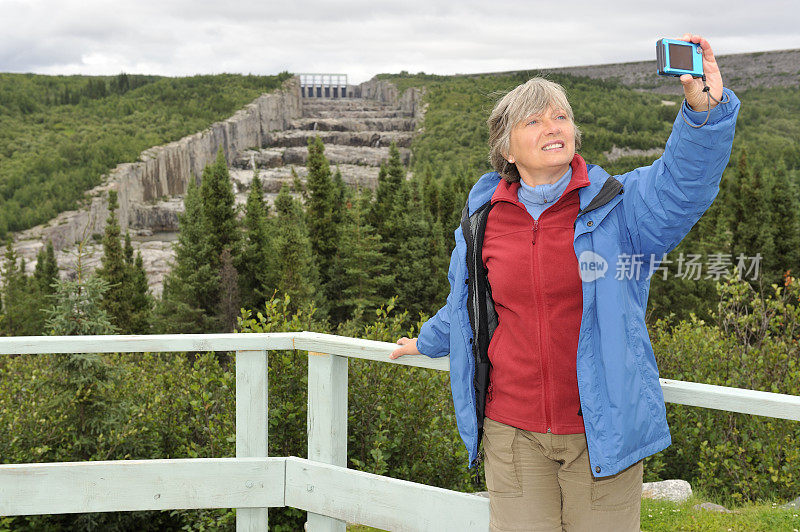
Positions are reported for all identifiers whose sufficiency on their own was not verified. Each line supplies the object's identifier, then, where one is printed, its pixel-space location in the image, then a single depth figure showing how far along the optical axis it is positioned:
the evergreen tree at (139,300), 37.28
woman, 2.04
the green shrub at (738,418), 6.14
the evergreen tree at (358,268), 35.97
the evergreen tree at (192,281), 35.22
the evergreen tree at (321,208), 39.78
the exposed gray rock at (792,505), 4.75
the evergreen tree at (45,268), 47.97
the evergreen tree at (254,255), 38.34
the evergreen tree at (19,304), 42.41
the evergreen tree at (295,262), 31.03
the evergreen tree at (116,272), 36.31
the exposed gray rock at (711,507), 4.89
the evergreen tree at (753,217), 39.06
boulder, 5.34
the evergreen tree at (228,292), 35.44
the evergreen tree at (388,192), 42.72
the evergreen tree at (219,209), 38.56
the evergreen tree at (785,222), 39.88
